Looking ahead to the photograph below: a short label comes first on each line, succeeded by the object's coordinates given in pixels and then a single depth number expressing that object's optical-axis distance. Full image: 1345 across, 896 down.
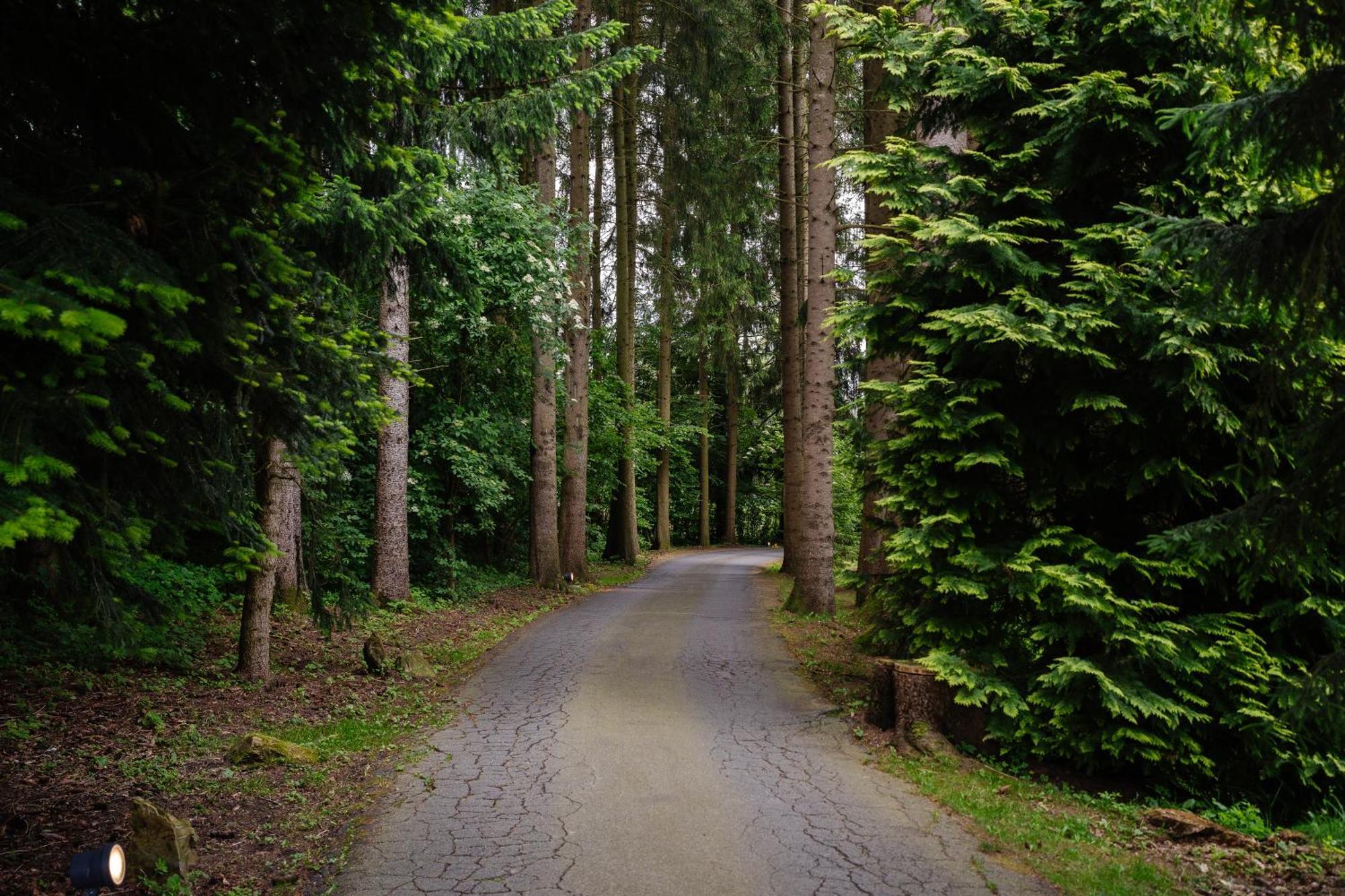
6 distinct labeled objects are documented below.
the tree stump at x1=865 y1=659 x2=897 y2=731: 7.35
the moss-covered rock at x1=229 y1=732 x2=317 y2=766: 5.98
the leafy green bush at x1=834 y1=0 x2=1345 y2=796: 6.16
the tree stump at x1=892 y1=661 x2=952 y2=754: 6.94
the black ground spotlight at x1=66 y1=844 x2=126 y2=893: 3.15
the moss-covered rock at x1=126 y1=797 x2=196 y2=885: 4.09
